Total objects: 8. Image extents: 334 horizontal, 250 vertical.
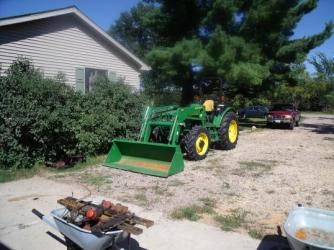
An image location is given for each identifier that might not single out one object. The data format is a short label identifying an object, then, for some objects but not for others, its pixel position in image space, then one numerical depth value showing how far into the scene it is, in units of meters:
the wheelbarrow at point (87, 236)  3.45
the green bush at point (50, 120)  7.88
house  11.42
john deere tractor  7.99
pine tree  15.27
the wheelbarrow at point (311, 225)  3.54
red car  19.95
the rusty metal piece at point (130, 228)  3.44
